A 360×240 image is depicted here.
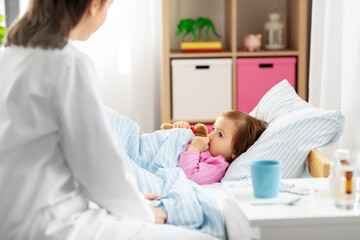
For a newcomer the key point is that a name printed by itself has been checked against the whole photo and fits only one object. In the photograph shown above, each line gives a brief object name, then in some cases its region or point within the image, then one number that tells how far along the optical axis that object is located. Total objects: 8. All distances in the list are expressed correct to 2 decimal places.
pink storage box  3.48
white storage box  3.47
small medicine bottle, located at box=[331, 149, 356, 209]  1.23
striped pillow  1.85
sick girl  1.98
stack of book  3.54
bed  1.54
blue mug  1.28
